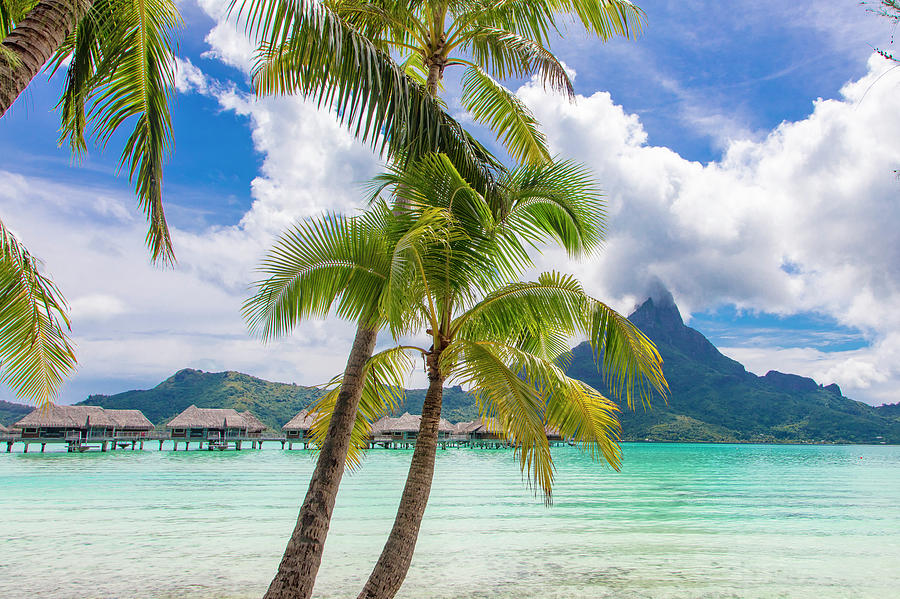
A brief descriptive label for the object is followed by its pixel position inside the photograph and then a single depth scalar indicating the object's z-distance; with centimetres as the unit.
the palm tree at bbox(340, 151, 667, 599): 420
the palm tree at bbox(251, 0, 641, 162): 567
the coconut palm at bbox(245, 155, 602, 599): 392
